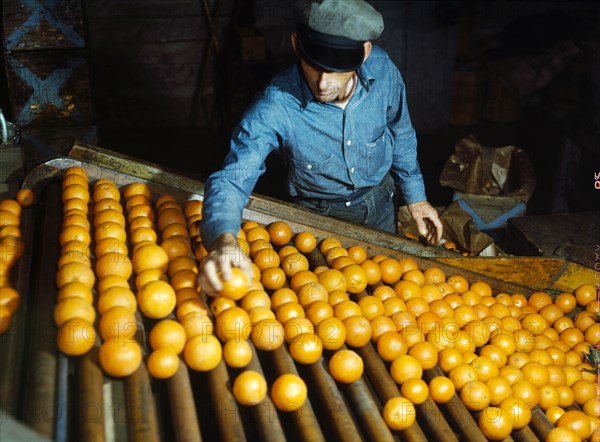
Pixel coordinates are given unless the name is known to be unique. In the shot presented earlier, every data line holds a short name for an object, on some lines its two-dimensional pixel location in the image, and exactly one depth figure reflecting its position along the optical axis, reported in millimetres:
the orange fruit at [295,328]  2330
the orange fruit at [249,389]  2033
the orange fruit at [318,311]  2438
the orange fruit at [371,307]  2588
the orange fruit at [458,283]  3021
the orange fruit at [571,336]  2928
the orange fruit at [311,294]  2553
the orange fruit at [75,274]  2268
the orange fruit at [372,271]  2889
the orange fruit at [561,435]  2193
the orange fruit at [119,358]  1971
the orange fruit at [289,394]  2057
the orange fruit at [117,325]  2072
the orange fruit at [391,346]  2393
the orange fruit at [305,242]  3000
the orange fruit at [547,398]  2453
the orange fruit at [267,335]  2287
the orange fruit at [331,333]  2322
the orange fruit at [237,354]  2162
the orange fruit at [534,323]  2881
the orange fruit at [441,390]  2273
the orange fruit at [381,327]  2494
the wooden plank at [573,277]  3266
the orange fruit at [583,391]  2572
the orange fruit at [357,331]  2402
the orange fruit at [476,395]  2293
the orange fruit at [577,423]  2326
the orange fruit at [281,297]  2504
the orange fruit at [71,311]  2078
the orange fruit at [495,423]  2174
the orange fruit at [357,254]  2994
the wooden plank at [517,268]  3217
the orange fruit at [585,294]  3186
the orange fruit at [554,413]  2406
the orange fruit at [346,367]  2207
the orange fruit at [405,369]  2281
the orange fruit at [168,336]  2104
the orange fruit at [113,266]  2406
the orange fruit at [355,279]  2742
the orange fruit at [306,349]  2242
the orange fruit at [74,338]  1996
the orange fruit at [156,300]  2236
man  2578
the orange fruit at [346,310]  2482
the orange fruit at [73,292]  2162
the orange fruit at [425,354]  2391
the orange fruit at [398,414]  2078
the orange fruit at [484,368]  2436
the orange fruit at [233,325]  2250
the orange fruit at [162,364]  2031
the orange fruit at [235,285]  2275
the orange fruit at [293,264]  2783
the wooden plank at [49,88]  4812
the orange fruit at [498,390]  2350
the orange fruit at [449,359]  2439
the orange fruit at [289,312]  2416
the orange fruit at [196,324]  2201
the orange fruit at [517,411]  2256
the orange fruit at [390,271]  2951
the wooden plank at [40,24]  4672
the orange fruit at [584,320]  3023
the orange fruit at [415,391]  2186
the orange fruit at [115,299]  2195
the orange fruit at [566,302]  3121
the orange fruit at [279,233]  3002
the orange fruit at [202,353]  2119
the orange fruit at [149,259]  2494
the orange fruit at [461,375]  2365
